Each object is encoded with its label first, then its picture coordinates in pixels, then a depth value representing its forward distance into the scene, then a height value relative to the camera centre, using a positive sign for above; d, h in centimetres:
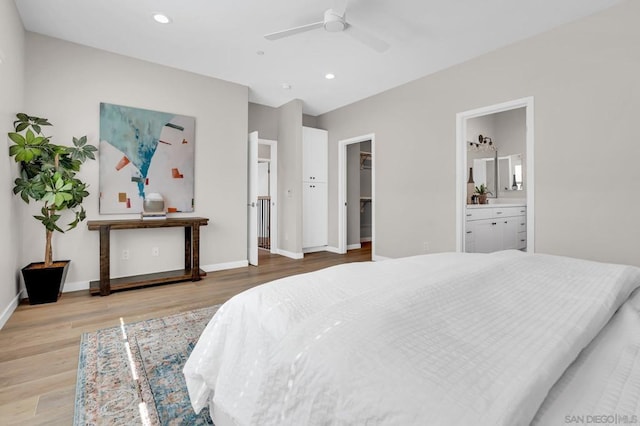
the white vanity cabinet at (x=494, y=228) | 404 -22
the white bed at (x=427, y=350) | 54 -30
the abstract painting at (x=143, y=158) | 348 +65
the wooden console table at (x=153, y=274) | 315 -49
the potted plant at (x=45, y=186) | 268 +25
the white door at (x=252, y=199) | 448 +20
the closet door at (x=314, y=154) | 553 +106
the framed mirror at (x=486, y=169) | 540 +76
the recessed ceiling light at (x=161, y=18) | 281 +178
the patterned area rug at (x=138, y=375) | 140 -88
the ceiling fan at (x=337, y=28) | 257 +159
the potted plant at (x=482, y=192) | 516 +34
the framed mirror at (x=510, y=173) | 535 +69
